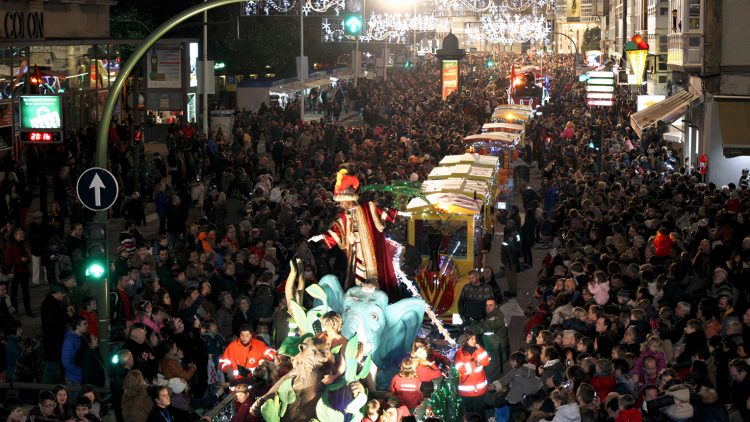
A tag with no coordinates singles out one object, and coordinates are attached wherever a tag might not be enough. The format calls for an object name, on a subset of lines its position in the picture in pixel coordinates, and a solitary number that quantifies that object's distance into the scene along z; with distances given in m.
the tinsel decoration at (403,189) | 17.30
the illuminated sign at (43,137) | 18.89
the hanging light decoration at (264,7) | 62.09
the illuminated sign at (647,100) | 45.56
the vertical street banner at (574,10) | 164.25
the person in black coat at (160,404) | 12.04
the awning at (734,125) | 31.91
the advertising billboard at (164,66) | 41.41
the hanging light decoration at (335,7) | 63.19
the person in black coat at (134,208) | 25.33
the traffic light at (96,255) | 15.23
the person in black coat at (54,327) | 15.30
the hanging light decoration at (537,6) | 183.34
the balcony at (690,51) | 34.12
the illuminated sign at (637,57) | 41.84
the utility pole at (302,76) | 49.38
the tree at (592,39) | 134.38
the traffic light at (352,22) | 28.59
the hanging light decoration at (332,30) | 73.18
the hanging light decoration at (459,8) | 192.05
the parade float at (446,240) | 19.95
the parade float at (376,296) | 11.88
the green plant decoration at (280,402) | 11.78
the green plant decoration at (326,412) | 11.83
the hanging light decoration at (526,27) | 102.12
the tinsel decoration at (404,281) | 16.27
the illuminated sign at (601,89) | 44.10
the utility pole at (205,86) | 41.38
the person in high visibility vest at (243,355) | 14.19
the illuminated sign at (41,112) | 20.19
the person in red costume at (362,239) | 15.76
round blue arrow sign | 15.48
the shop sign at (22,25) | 33.91
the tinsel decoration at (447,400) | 13.32
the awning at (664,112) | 36.16
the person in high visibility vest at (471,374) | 14.20
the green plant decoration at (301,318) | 12.69
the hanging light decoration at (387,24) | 83.12
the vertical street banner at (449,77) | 56.62
